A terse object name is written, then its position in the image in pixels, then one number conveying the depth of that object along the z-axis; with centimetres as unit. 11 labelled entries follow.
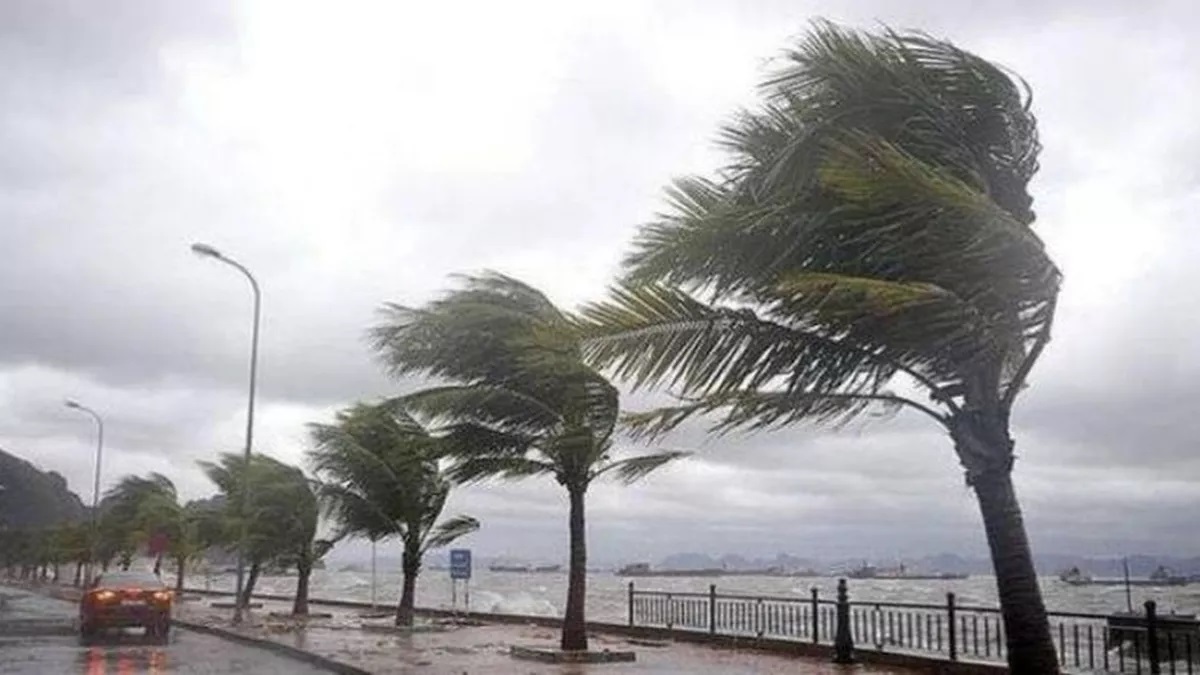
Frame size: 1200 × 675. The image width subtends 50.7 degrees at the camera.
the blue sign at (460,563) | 3228
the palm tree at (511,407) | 1930
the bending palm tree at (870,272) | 920
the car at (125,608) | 2842
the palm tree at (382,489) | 2936
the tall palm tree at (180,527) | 4834
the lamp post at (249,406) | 3203
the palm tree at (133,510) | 5706
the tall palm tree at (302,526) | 3569
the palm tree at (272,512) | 3578
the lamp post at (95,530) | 6125
